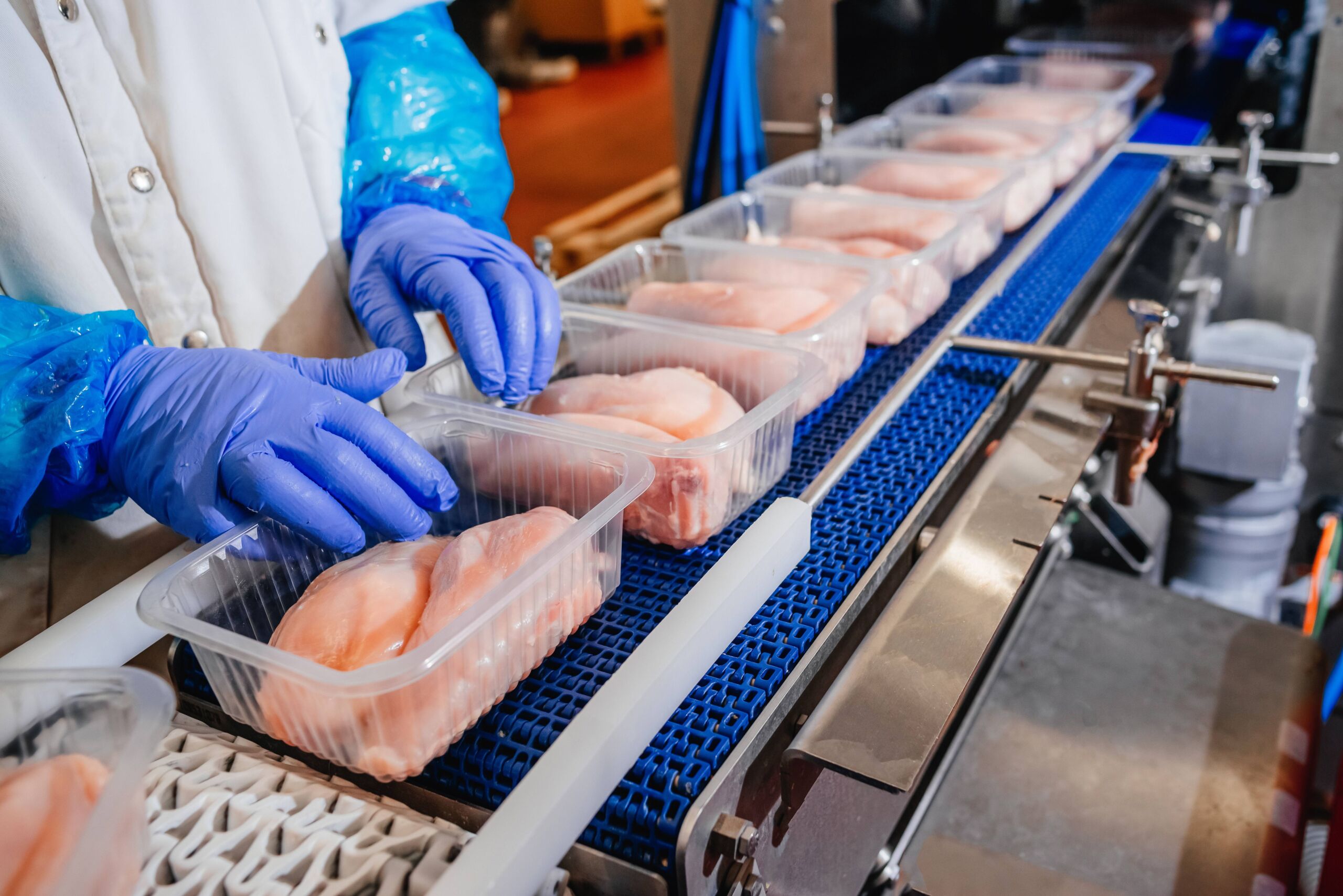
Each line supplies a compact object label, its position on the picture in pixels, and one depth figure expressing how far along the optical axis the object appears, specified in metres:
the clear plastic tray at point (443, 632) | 0.77
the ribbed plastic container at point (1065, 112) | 2.13
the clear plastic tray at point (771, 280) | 1.32
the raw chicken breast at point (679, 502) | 1.05
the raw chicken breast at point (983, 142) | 2.02
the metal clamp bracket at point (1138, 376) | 1.35
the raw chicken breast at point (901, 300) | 1.52
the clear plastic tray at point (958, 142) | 1.98
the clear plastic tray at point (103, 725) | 0.62
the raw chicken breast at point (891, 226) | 1.66
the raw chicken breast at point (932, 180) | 1.82
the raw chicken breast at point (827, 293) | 1.32
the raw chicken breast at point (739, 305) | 1.37
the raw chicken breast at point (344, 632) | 0.78
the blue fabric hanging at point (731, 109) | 2.79
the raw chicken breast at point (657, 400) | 1.14
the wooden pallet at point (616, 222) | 4.07
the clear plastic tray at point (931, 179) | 1.80
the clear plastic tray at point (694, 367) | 1.05
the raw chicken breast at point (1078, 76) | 2.53
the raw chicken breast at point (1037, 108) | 2.23
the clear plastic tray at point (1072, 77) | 2.39
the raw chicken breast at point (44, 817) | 0.57
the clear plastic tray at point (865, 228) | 1.53
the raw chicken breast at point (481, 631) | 0.79
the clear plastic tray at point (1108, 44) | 2.63
